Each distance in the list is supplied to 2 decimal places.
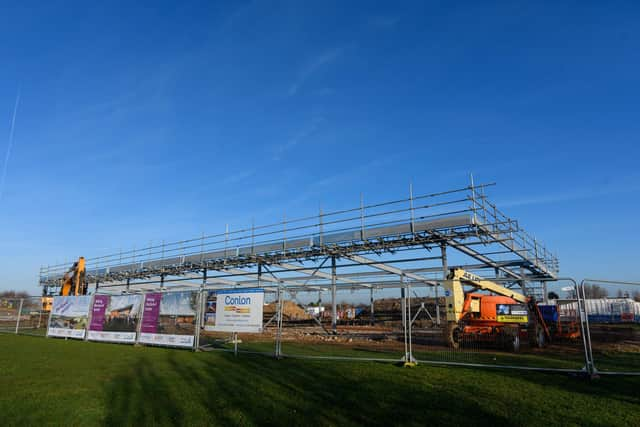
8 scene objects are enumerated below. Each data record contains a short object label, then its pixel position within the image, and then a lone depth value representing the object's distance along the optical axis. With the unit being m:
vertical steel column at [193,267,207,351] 14.98
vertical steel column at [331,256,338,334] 16.68
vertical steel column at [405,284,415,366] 10.86
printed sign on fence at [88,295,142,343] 17.61
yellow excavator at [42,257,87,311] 30.10
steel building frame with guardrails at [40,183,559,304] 22.42
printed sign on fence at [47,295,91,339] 20.31
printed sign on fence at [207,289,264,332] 13.40
